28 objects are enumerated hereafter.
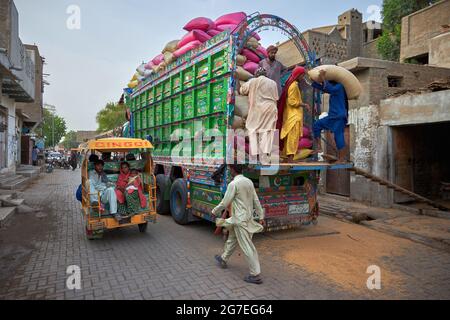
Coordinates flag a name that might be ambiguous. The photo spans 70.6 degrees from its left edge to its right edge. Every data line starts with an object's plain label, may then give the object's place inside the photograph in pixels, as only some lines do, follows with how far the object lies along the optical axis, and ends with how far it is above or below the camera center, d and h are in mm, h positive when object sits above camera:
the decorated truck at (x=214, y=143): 5086 +253
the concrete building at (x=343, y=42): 13148 +7249
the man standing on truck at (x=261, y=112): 5074 +721
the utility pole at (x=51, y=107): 71075 +11392
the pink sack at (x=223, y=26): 6058 +2522
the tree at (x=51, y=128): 52969 +4855
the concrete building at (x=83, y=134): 73438 +5143
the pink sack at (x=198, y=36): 6180 +2357
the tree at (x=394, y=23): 18953 +8625
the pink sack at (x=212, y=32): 6328 +2484
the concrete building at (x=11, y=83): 9344 +2519
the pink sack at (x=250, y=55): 5750 +1840
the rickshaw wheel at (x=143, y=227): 6027 -1353
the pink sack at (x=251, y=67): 5645 +1584
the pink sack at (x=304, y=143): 5936 +249
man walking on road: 3886 -704
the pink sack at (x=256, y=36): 5771 +2207
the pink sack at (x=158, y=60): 7973 +2467
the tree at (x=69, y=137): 83481 +5201
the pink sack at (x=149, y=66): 8417 +2453
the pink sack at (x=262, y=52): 5938 +1971
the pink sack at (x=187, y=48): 6211 +2184
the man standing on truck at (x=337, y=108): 5383 +825
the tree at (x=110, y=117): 41062 +5178
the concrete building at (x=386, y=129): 8570 +786
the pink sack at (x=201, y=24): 6289 +2632
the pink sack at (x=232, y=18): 6096 +2677
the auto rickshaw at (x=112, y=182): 5309 -605
